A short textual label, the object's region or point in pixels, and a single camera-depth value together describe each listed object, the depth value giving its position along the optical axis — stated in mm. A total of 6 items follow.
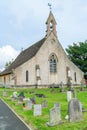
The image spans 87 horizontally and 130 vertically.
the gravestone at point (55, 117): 5688
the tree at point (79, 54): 28048
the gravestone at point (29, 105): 8304
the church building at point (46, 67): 21468
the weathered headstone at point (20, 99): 10316
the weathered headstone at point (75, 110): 5968
